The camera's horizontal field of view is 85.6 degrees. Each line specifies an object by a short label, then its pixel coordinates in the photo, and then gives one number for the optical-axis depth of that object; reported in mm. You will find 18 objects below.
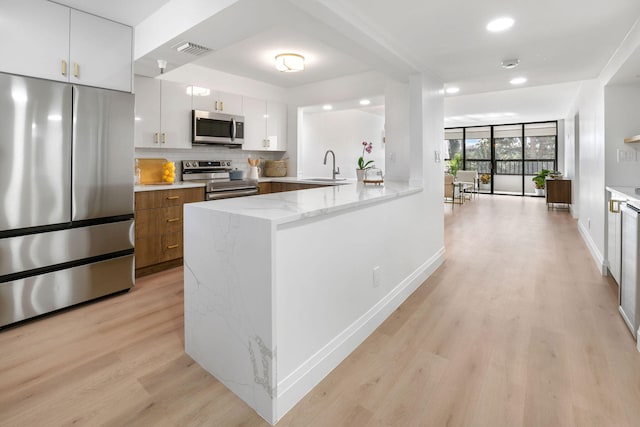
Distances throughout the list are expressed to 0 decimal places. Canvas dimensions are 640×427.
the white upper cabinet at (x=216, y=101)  4176
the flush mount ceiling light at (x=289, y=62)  3701
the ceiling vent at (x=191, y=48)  2588
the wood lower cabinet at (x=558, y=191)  7660
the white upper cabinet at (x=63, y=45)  2295
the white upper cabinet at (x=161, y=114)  3711
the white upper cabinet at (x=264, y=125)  4832
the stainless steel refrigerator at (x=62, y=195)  2307
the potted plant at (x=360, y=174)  4211
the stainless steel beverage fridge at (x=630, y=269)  2131
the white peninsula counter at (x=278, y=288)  1514
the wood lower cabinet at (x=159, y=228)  3350
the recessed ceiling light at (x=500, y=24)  2322
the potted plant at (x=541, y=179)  8939
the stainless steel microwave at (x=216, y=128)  4145
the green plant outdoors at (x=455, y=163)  11578
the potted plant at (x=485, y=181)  11508
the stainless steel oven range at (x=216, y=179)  4023
